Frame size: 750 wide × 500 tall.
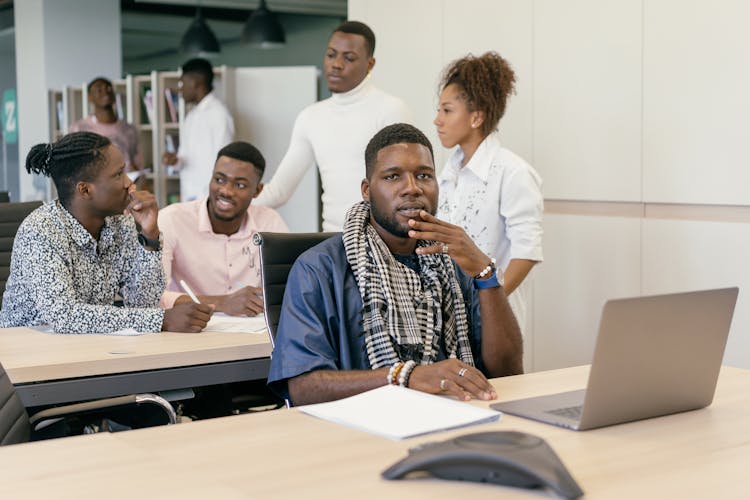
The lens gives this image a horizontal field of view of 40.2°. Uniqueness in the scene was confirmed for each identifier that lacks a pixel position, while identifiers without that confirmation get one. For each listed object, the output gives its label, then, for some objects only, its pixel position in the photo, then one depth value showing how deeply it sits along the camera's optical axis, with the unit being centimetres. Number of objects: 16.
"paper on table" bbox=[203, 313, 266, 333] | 326
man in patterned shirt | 316
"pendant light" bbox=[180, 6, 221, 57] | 1166
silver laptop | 172
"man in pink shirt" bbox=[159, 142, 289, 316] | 398
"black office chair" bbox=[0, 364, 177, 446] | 225
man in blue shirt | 231
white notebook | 181
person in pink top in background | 902
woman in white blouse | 377
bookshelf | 840
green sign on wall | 1149
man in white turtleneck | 455
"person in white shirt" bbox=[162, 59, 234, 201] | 820
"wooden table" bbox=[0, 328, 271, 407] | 263
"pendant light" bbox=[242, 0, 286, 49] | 1102
